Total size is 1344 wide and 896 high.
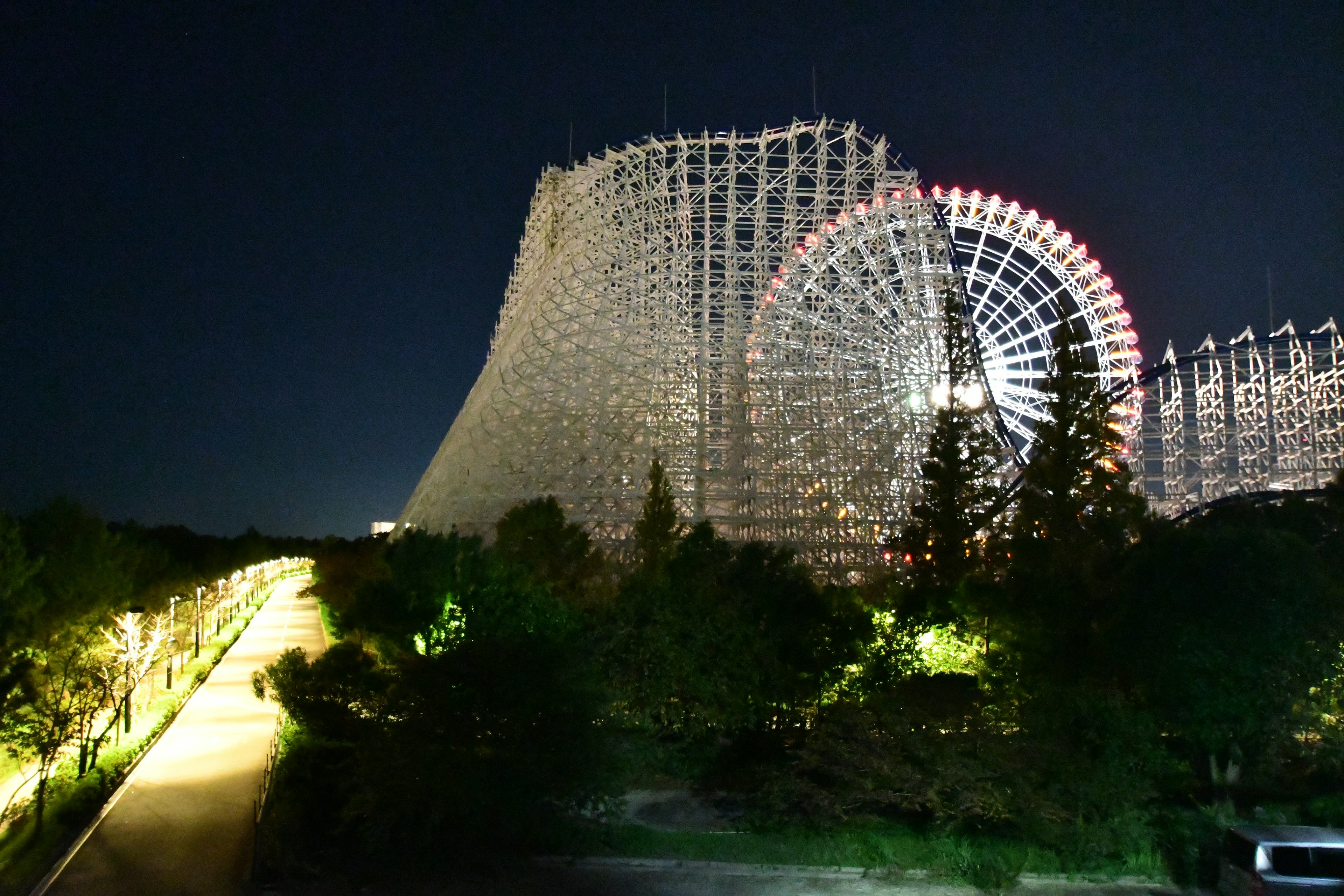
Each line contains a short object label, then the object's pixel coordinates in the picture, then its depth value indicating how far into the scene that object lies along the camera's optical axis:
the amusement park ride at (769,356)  24.39
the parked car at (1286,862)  9.41
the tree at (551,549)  20.28
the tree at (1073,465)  20.17
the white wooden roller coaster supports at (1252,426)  29.38
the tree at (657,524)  20.98
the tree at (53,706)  11.99
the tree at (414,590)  17.38
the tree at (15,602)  14.92
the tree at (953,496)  20.73
